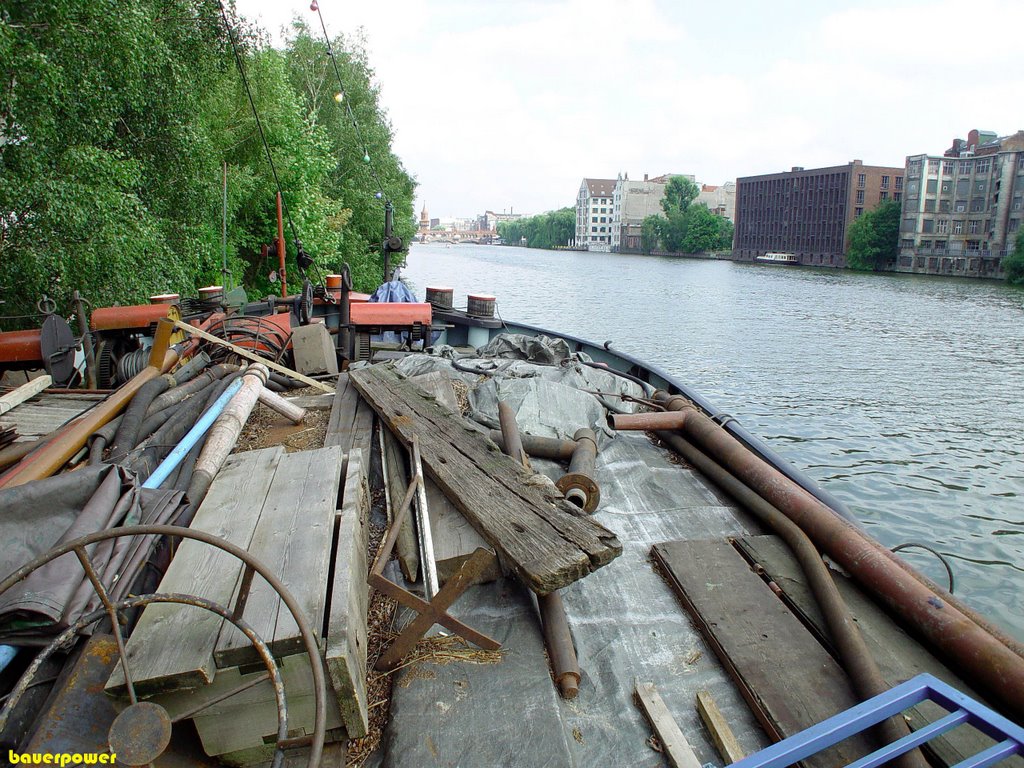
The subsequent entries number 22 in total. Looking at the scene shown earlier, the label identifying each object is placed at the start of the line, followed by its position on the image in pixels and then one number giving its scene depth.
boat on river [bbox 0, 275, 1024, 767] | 2.25
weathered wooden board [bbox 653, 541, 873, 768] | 2.70
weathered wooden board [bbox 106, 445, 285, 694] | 2.13
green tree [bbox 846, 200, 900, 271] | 69.75
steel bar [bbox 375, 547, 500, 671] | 2.58
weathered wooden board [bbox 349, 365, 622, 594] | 2.92
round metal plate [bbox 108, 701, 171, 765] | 1.66
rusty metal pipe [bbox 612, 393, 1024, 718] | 2.86
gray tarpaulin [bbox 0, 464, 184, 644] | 2.45
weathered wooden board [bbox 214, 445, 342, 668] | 2.20
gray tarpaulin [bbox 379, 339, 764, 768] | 2.52
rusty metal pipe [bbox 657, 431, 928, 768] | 2.55
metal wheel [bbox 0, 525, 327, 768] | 1.68
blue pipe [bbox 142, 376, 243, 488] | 3.87
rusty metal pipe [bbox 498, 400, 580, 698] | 2.79
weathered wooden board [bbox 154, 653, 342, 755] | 2.23
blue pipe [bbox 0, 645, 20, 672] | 2.41
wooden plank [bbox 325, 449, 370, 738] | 2.29
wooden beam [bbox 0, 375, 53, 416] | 5.54
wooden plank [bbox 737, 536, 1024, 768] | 2.55
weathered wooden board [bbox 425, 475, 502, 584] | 3.28
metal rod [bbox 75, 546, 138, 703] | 1.86
